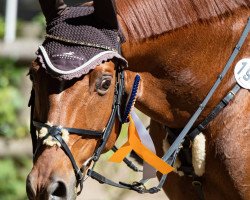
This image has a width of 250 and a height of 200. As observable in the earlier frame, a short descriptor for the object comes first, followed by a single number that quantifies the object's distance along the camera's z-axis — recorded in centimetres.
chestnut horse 725
